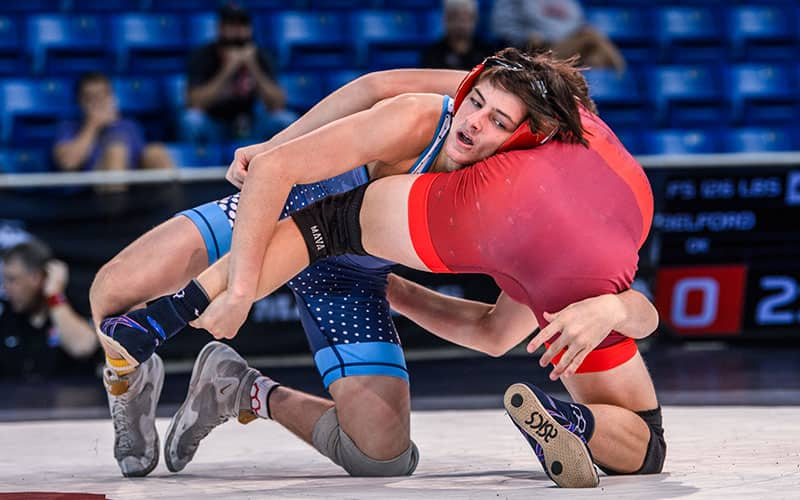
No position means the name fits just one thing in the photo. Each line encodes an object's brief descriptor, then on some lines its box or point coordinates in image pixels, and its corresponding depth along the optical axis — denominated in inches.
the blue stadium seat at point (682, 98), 601.0
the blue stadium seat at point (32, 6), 573.9
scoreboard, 467.8
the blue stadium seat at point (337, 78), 556.1
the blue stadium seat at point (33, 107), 527.8
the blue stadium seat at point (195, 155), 514.6
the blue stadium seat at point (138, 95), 540.7
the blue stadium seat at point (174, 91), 542.3
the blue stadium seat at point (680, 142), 567.8
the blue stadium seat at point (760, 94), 607.2
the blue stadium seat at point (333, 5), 606.9
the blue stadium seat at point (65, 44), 553.9
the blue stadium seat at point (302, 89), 559.2
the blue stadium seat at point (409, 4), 615.5
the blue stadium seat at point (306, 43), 582.2
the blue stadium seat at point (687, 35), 622.5
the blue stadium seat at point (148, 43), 561.6
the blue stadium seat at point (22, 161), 503.5
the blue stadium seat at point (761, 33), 628.4
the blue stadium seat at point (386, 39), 581.6
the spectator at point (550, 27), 565.6
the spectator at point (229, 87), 518.9
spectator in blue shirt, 481.1
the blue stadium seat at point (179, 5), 586.2
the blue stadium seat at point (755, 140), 574.6
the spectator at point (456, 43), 535.5
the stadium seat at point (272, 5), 598.2
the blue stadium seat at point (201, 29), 572.7
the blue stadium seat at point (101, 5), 579.8
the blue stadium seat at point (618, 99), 580.7
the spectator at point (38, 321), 423.2
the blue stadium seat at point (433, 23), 601.0
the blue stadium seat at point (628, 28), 617.6
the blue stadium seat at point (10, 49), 553.3
